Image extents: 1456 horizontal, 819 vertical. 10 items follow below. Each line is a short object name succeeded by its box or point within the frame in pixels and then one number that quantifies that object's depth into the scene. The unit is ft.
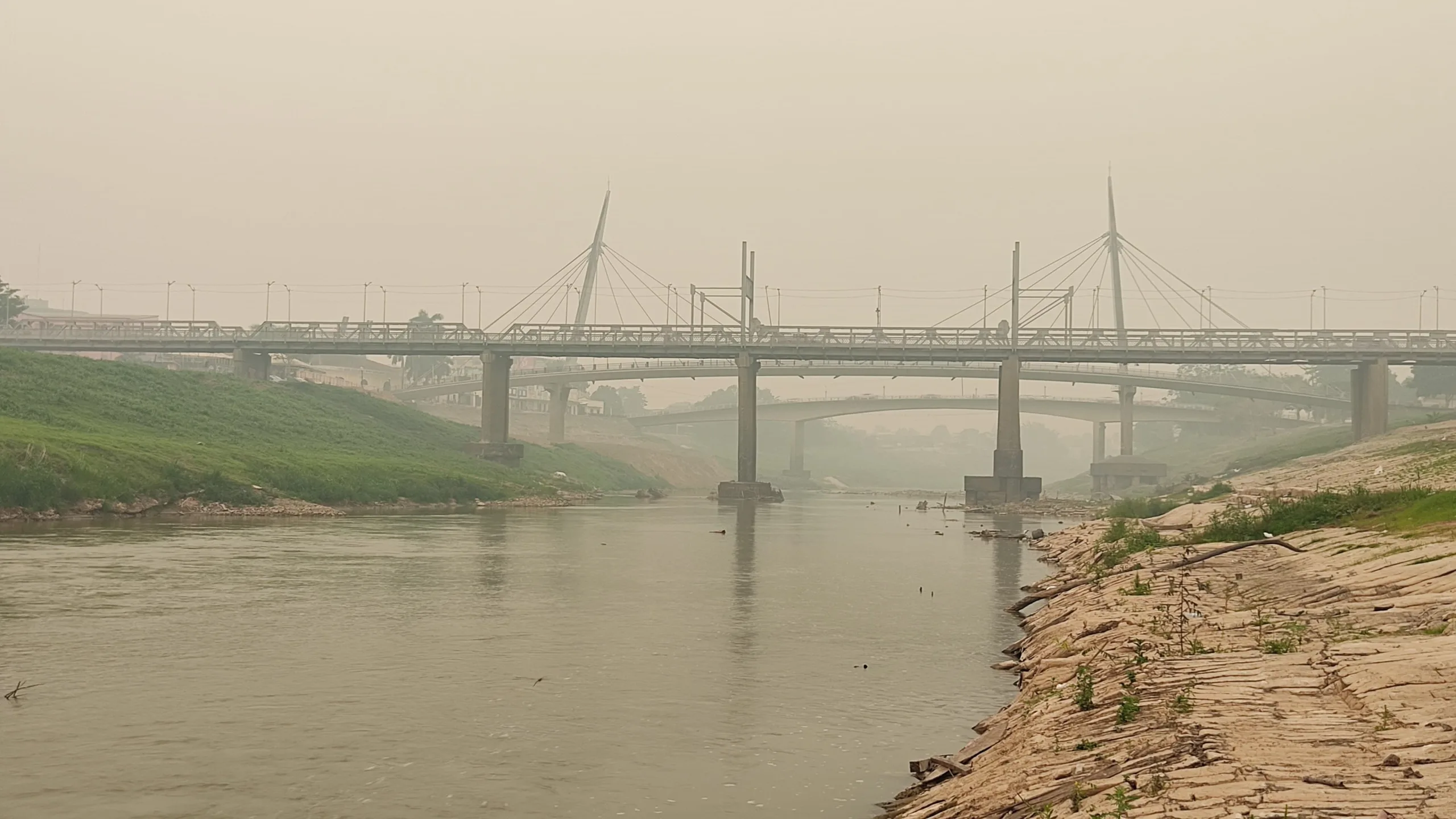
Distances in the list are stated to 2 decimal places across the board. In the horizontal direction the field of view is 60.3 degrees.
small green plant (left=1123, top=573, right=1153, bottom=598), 86.69
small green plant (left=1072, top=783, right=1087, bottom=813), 36.76
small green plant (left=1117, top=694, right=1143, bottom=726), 47.14
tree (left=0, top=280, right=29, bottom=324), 565.12
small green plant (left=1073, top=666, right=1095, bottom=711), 52.06
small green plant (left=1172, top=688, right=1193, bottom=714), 46.68
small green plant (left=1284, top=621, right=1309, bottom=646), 59.31
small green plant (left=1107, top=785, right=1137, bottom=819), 34.27
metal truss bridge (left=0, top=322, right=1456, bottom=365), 380.58
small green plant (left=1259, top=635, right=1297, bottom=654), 55.83
